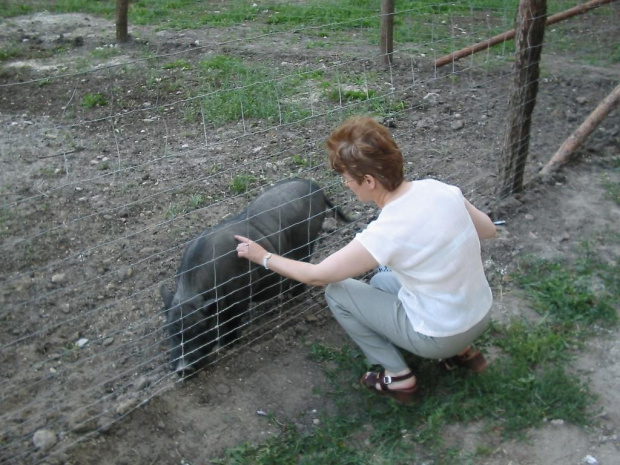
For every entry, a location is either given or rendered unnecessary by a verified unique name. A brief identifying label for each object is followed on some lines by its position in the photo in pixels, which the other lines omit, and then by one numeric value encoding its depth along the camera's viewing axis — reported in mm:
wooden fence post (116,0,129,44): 9047
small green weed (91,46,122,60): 8781
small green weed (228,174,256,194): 5441
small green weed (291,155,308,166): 5808
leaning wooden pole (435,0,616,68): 6391
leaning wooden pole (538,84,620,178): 5605
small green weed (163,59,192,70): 8148
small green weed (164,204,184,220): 5215
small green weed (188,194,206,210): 5328
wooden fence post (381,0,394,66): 7496
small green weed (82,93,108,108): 7184
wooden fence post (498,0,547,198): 4895
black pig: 3746
